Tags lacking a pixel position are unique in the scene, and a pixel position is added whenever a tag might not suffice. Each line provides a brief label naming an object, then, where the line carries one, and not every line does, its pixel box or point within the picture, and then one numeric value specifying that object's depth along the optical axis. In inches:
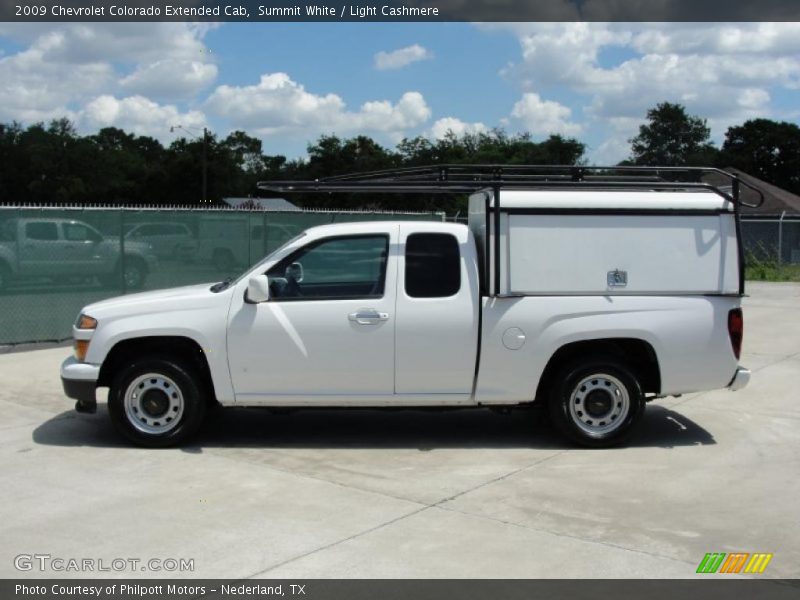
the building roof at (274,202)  1555.7
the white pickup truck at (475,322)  290.8
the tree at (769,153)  3307.1
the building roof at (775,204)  1924.2
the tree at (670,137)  2960.1
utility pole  2546.8
